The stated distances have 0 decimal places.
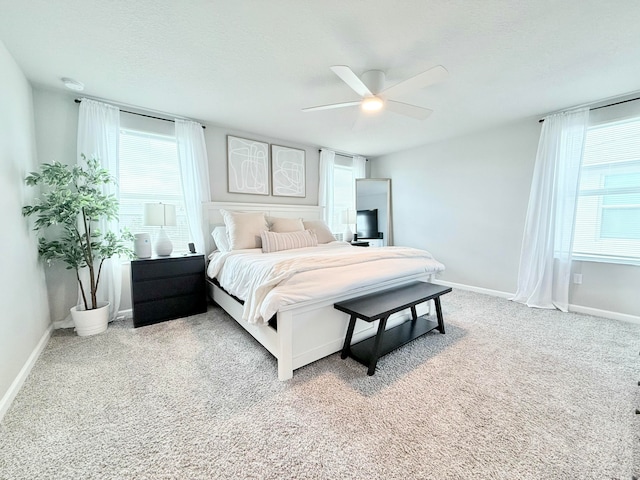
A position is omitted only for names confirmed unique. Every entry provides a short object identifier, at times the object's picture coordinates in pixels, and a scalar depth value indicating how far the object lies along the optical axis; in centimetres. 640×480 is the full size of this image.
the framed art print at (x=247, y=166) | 380
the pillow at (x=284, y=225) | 353
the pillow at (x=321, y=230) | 384
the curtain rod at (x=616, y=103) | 280
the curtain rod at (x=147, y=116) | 302
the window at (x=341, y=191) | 509
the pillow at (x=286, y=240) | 309
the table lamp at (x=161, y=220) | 288
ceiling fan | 189
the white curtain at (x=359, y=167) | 534
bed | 186
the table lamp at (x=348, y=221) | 479
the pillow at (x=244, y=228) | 320
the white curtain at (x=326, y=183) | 475
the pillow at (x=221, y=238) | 330
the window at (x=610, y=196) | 286
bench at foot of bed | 193
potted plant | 228
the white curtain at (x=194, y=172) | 333
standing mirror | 521
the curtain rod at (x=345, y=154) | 511
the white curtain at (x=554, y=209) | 313
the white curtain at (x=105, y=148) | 273
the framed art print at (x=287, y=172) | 421
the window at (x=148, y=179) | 306
